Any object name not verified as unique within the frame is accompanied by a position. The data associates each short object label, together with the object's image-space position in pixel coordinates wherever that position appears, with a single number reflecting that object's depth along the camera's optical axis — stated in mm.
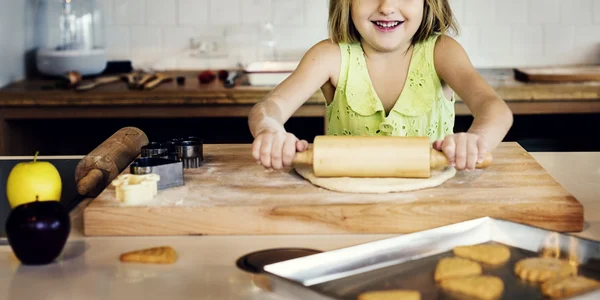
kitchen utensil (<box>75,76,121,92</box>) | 2879
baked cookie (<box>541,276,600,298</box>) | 933
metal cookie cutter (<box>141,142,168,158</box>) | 1535
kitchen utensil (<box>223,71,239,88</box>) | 2939
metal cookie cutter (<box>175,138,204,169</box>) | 1586
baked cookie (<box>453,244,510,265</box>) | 1060
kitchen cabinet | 2834
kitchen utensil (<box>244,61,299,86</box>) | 2920
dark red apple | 1103
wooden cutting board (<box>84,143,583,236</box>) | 1284
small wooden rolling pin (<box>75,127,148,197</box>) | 1483
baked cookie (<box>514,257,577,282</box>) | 983
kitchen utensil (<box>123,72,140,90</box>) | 2908
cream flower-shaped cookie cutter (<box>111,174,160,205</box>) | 1311
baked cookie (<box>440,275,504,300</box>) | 936
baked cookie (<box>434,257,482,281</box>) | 996
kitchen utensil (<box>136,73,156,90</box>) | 2895
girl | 1884
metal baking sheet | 957
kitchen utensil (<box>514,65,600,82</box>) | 2904
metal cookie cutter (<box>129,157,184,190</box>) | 1376
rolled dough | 1378
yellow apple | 1337
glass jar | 3180
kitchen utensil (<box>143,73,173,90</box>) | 2902
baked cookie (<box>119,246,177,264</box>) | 1131
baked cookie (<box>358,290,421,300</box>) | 920
